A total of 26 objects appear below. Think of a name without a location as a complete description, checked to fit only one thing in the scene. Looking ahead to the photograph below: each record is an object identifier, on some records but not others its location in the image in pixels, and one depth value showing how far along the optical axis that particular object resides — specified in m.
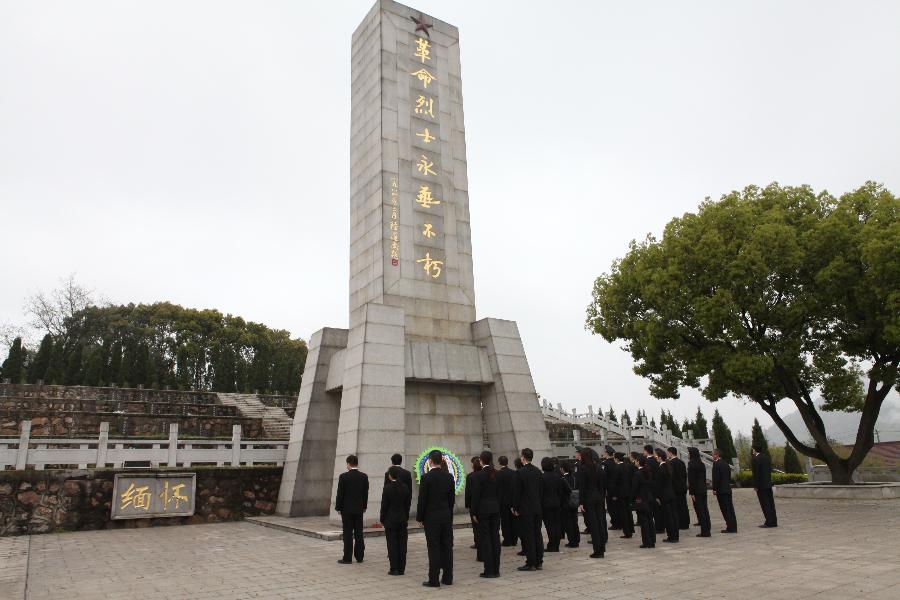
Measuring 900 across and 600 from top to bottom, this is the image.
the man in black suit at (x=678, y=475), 9.93
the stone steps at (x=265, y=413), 23.25
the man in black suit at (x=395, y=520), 7.02
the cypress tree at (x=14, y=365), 31.45
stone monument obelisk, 12.12
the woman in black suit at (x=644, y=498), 8.58
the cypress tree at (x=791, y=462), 25.58
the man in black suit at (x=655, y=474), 9.35
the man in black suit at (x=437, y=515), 6.41
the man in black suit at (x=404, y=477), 7.31
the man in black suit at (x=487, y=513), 6.85
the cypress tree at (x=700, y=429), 31.23
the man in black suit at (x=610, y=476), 9.60
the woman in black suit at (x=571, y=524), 9.03
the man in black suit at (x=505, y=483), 7.67
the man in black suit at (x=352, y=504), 7.76
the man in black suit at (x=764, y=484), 10.16
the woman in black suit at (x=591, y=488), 8.16
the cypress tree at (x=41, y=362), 32.44
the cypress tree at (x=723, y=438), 27.53
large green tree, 14.73
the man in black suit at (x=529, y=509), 7.13
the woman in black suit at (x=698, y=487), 9.49
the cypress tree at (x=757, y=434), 26.74
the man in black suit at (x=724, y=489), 9.89
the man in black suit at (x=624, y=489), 9.34
